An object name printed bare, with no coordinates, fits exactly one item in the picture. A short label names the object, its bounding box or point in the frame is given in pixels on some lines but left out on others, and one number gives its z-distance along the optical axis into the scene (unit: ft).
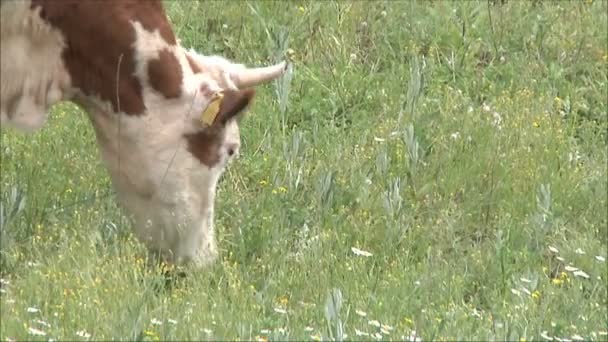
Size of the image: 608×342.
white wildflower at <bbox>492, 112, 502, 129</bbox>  64.69
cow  47.47
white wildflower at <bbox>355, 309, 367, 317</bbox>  45.53
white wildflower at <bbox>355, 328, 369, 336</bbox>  43.55
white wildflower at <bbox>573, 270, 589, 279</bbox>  52.49
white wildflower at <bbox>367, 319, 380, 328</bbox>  44.54
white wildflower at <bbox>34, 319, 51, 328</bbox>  41.09
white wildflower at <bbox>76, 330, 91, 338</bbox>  40.61
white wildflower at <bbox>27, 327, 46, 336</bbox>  39.63
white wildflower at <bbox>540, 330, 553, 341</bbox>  45.50
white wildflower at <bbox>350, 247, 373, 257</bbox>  52.29
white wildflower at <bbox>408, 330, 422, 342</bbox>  43.52
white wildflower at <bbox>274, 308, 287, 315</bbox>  45.96
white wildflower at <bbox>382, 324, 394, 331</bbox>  44.34
